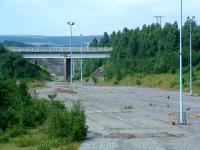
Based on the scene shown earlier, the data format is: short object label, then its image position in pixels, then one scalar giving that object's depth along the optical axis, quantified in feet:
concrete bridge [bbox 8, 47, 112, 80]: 495.28
